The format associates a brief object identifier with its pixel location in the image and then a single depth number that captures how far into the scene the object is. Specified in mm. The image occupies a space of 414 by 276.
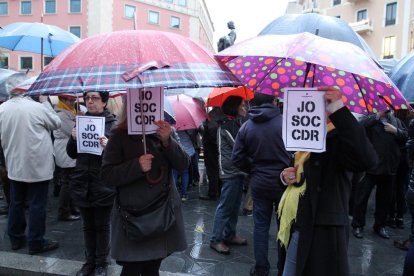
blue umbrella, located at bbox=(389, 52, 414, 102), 2725
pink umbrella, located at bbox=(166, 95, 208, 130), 6488
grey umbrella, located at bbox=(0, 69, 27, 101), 4520
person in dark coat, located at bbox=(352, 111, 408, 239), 5316
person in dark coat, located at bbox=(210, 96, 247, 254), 4586
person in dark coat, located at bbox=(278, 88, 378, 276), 2432
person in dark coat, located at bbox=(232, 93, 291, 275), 3814
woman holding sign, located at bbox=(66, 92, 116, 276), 3760
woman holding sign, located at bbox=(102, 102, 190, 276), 2766
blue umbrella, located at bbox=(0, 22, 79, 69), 6418
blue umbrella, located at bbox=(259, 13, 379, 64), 2859
